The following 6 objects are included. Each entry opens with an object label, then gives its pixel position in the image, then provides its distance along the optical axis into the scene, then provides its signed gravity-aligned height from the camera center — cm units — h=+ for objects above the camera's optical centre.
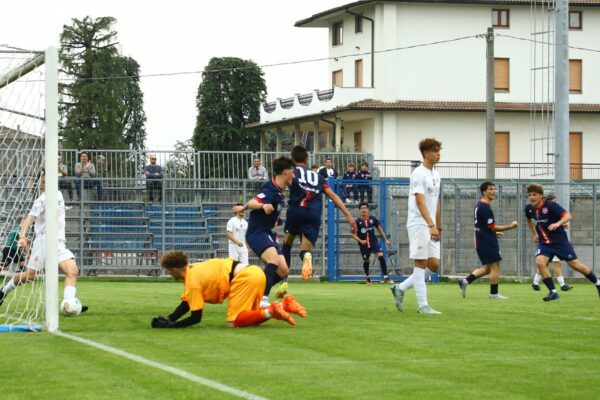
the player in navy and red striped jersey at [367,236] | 3117 -59
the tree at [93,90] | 8275 +820
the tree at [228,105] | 9956 +887
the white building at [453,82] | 6525 +715
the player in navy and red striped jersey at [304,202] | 1738 +15
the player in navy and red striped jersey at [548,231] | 2073 -29
